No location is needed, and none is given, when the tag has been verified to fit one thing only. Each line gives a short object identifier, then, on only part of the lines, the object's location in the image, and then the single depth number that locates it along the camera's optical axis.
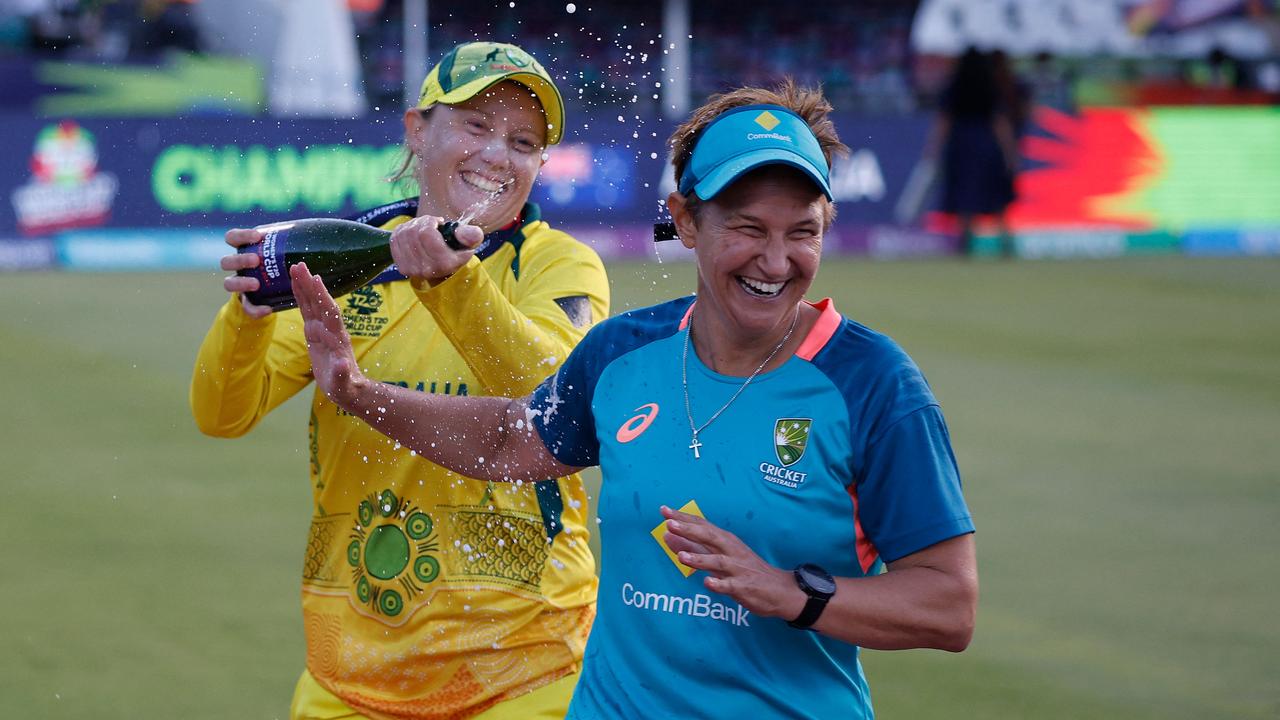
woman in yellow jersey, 7.58
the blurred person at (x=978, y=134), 42.06
